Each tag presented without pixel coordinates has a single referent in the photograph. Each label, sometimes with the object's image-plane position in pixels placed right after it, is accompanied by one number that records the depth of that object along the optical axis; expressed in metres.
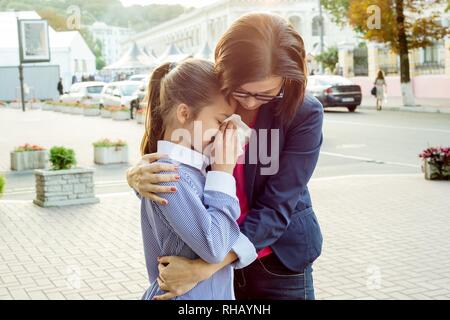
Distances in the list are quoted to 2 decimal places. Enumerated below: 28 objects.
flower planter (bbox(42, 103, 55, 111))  35.91
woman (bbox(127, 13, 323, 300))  1.99
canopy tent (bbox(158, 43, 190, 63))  45.01
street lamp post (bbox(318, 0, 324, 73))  32.31
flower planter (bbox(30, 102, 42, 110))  38.78
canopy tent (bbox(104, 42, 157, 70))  45.19
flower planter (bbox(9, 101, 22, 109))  39.97
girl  1.91
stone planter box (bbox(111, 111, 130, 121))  27.06
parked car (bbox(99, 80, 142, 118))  30.38
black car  25.81
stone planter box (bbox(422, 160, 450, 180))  10.71
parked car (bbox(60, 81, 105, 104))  36.47
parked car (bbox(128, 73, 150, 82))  41.91
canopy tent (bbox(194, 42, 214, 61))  31.90
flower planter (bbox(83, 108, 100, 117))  30.98
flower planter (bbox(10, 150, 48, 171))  13.20
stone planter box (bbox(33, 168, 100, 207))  9.25
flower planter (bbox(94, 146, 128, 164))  13.82
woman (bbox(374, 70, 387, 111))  27.19
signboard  24.42
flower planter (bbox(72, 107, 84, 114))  32.43
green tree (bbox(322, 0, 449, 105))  25.91
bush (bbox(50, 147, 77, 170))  9.59
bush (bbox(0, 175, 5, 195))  8.97
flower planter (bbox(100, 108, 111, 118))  28.79
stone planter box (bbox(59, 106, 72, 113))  33.47
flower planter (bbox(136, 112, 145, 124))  24.75
